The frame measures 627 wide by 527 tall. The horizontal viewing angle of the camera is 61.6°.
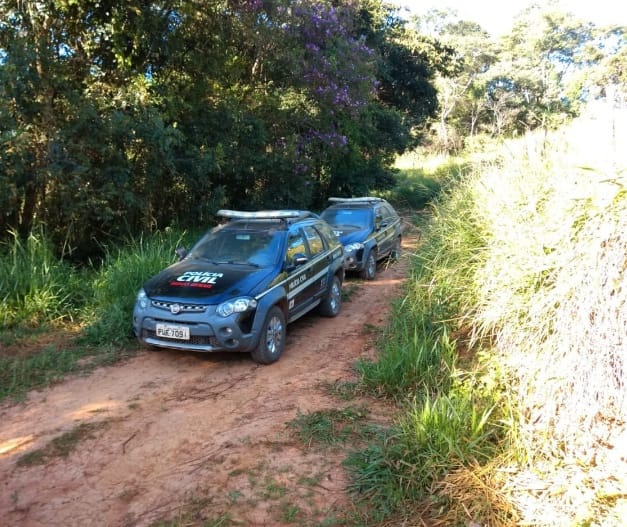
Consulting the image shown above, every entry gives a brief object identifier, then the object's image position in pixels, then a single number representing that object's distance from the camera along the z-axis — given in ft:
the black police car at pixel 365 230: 33.17
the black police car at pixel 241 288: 18.45
